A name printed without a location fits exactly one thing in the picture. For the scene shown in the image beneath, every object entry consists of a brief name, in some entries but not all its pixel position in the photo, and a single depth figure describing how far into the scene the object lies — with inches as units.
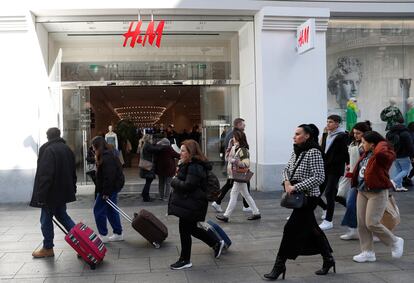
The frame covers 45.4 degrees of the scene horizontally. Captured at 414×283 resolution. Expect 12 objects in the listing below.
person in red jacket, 228.4
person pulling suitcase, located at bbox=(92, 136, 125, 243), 272.1
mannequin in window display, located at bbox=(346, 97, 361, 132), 510.9
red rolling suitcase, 231.6
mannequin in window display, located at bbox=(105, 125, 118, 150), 575.5
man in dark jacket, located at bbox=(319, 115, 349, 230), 305.1
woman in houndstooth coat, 211.6
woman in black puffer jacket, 223.3
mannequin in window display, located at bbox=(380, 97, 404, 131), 516.0
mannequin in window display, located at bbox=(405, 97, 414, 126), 522.9
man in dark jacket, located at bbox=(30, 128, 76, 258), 247.8
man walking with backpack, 450.6
